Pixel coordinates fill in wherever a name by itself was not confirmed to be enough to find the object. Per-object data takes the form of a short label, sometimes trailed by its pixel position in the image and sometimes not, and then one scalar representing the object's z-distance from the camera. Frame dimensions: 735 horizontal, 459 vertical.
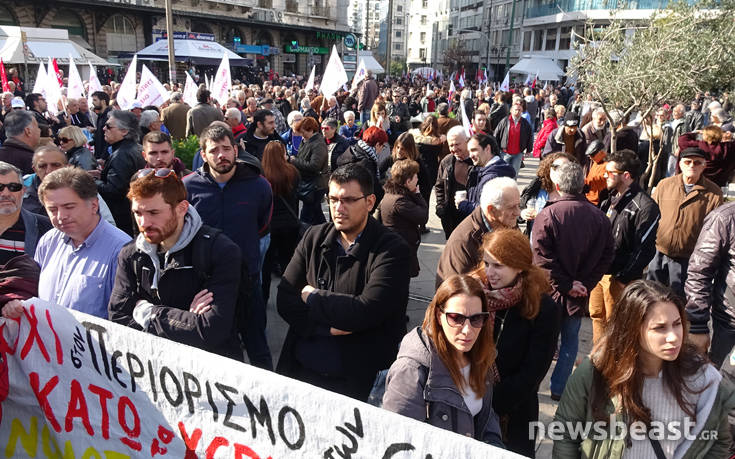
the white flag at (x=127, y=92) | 10.45
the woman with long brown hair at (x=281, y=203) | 5.09
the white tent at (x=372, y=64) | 30.34
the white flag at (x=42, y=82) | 10.95
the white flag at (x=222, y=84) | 10.76
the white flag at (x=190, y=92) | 11.10
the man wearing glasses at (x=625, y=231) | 4.11
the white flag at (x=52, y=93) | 10.33
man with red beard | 2.61
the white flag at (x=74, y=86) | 10.31
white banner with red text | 2.07
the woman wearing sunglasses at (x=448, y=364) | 2.15
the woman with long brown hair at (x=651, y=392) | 2.09
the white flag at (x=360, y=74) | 15.20
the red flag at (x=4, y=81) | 11.33
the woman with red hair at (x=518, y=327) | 2.59
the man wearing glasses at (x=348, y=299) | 2.70
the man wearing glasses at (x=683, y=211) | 4.45
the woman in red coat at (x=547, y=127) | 9.52
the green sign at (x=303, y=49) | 49.22
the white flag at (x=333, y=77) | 12.09
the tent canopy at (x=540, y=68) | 26.52
